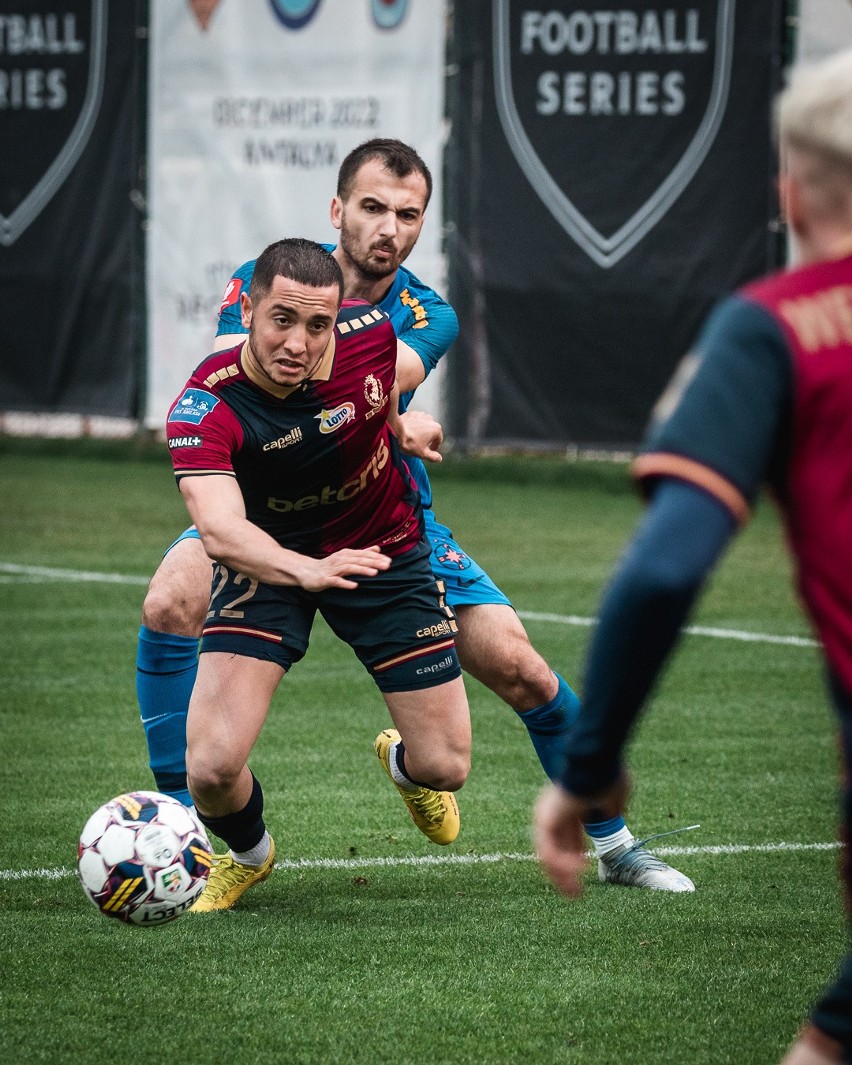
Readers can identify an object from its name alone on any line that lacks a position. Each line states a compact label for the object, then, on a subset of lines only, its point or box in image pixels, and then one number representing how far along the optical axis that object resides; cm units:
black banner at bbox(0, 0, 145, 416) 3522
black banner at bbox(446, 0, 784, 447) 2977
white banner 3231
